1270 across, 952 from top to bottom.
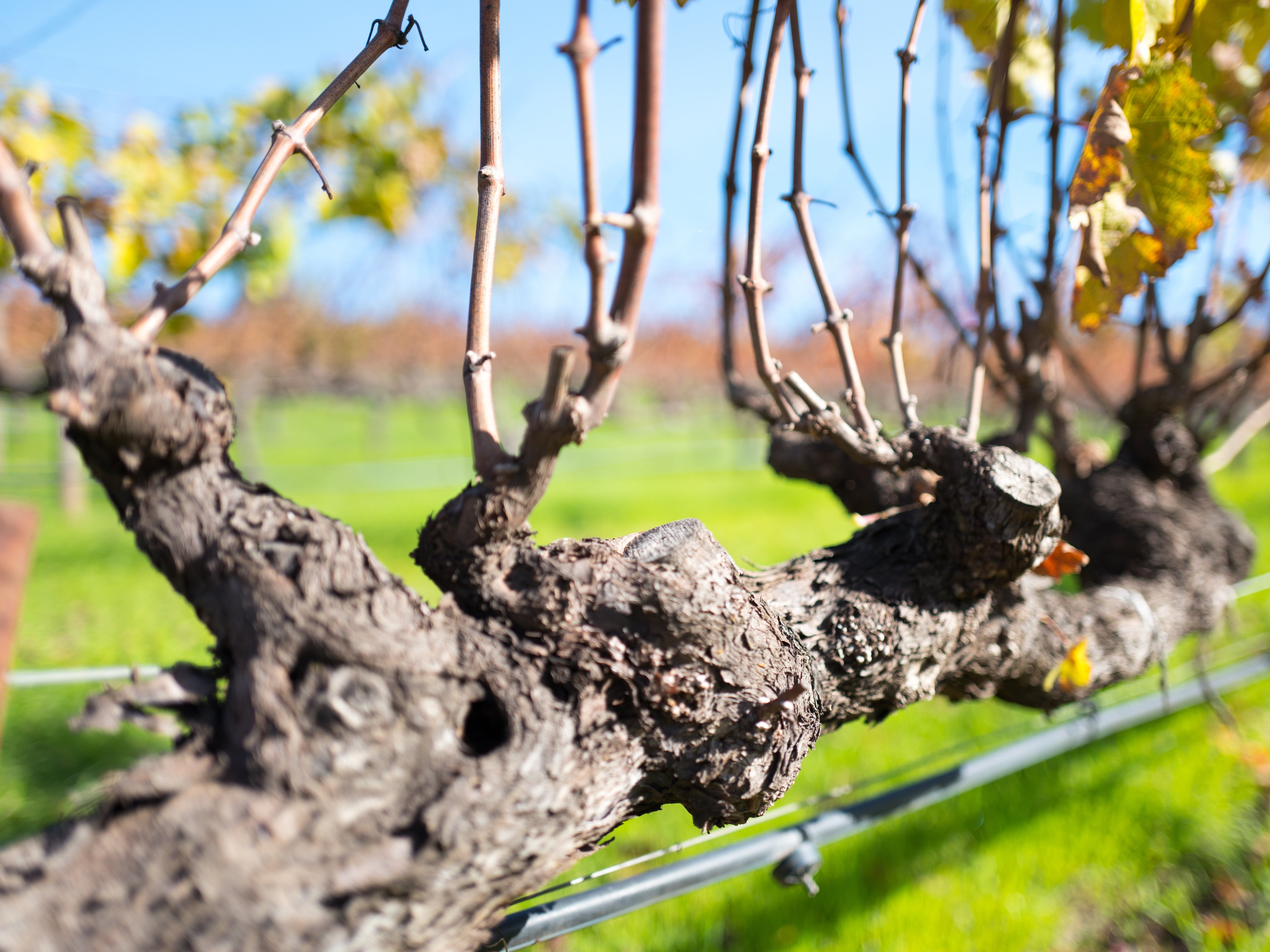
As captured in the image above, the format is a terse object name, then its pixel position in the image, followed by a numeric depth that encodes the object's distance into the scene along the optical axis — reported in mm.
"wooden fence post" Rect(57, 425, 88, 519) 7520
